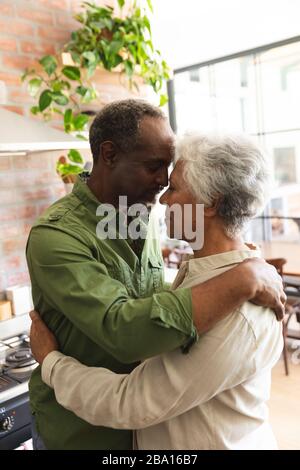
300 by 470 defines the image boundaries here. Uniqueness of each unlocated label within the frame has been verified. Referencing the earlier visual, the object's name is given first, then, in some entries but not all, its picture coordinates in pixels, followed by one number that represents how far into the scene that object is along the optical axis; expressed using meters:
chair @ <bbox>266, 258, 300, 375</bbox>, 3.45
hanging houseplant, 2.25
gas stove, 1.63
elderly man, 0.79
